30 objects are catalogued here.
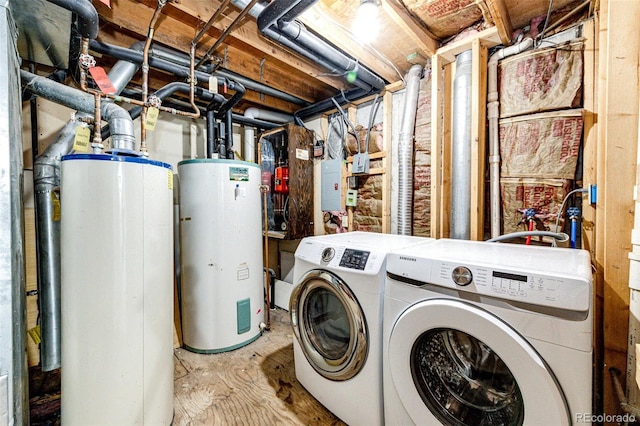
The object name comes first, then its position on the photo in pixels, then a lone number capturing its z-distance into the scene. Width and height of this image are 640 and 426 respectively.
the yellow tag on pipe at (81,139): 1.33
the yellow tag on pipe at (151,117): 1.58
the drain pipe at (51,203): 1.36
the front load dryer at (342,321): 1.27
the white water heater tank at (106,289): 1.16
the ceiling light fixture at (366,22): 1.42
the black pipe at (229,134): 2.65
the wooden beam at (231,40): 1.69
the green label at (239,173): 2.12
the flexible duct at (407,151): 2.23
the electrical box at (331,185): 2.78
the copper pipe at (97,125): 1.34
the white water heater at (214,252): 2.07
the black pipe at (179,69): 1.71
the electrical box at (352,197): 2.72
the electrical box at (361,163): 2.55
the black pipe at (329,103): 2.55
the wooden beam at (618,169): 1.14
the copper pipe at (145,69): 1.50
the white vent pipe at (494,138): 1.83
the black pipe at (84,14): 1.17
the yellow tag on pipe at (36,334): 1.47
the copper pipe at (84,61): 1.36
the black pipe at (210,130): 2.61
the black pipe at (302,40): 1.48
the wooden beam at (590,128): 1.53
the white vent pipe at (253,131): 3.11
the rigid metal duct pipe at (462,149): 1.86
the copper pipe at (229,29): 1.46
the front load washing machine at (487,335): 0.81
